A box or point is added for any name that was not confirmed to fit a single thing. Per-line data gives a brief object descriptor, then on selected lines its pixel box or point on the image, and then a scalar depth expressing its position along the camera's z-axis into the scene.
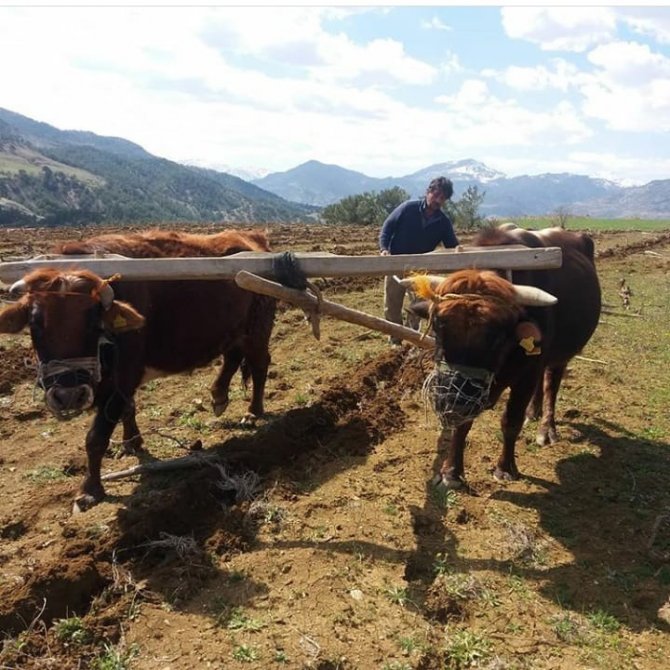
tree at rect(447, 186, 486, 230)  69.25
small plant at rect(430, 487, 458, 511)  5.43
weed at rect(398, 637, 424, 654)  3.74
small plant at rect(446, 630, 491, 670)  3.67
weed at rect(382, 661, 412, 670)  3.57
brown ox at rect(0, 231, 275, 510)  4.65
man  8.55
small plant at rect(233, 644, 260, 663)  3.61
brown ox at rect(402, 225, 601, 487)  4.74
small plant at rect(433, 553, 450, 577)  4.48
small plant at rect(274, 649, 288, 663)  3.61
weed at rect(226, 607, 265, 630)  3.88
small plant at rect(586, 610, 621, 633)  4.00
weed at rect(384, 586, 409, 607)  4.16
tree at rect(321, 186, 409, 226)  62.25
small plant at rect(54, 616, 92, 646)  3.71
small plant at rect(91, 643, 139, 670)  3.54
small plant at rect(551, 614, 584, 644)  3.89
